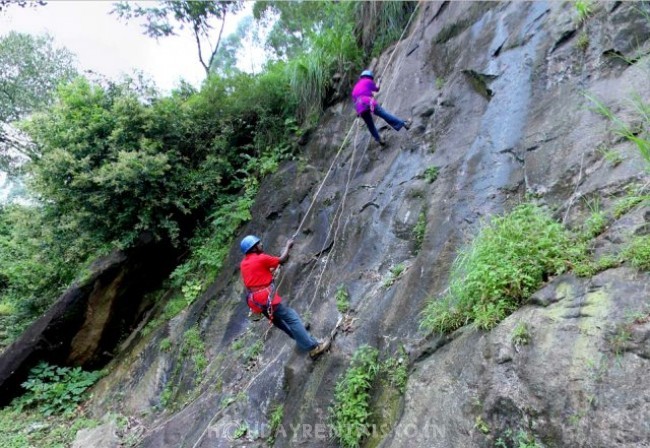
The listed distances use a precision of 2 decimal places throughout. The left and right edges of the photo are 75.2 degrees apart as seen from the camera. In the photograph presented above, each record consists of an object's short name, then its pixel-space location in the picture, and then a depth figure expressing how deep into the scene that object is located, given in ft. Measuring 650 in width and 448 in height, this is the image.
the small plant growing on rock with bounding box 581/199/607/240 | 10.77
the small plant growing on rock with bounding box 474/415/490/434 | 9.49
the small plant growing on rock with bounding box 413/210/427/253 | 16.97
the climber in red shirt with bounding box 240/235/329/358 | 16.69
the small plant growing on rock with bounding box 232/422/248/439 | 17.38
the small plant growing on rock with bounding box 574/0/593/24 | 16.28
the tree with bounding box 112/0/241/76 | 44.09
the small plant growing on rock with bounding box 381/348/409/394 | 12.64
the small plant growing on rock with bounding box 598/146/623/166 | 11.98
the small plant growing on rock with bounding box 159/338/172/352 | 26.17
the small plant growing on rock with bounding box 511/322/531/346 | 9.73
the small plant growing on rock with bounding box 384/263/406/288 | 16.53
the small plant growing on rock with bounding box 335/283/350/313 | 17.62
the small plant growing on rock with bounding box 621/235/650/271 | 8.93
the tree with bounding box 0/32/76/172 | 56.90
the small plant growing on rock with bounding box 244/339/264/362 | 21.03
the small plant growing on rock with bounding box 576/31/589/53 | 15.78
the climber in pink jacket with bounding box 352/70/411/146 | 22.47
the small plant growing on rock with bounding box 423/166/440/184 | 18.49
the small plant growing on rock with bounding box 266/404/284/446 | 16.34
